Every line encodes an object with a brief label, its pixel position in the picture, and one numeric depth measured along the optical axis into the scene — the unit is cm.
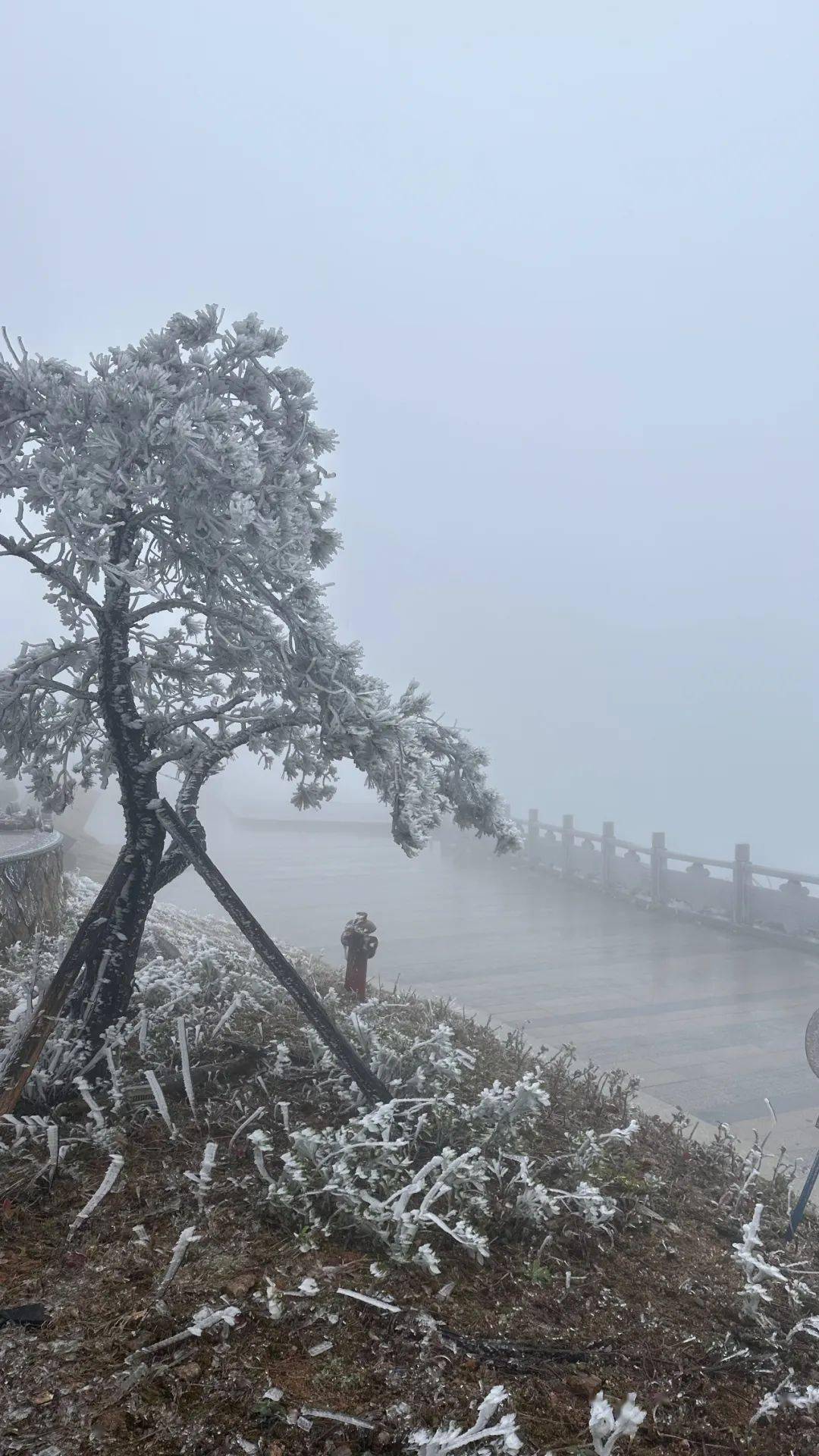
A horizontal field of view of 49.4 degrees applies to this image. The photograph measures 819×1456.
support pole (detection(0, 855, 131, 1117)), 452
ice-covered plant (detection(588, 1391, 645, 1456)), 288
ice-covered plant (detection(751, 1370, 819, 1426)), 341
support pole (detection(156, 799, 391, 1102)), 475
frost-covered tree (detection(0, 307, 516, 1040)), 440
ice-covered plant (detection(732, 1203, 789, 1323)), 390
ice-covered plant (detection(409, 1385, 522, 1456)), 279
